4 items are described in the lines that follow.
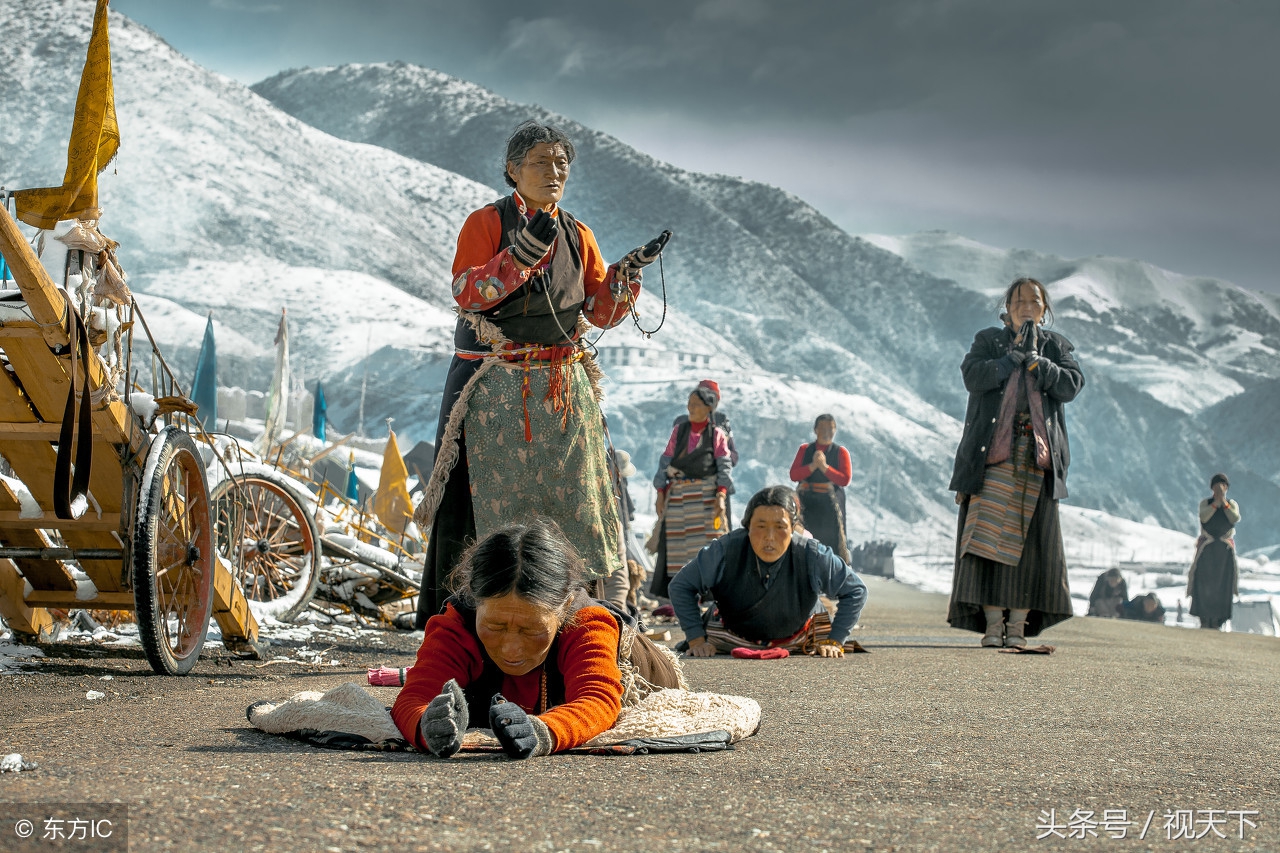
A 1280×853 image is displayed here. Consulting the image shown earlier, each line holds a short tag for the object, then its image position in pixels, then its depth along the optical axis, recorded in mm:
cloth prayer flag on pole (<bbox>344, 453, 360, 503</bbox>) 16484
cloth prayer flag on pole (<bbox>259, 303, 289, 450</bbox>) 16578
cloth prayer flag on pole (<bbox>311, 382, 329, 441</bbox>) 22438
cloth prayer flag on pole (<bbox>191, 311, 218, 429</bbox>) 14750
